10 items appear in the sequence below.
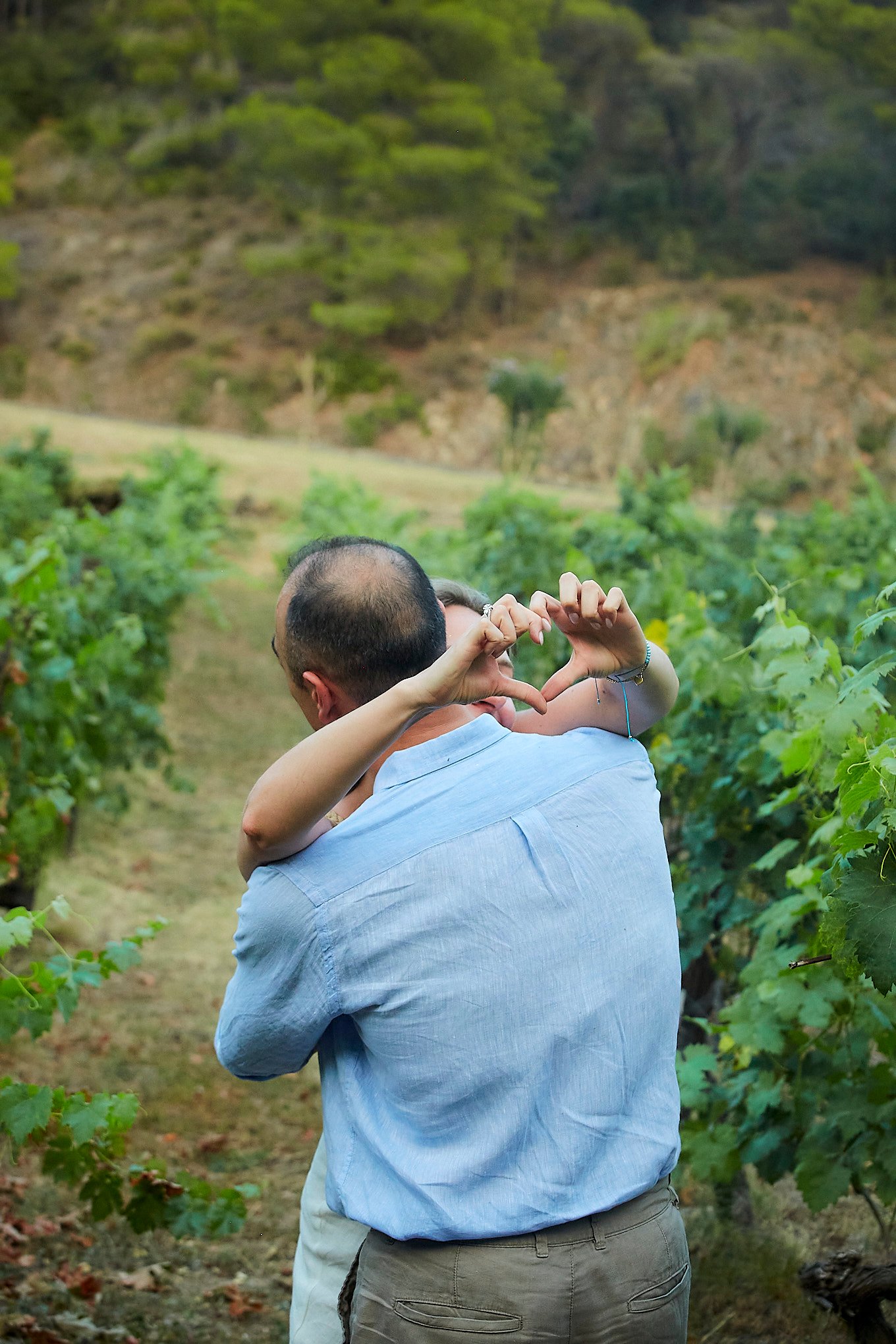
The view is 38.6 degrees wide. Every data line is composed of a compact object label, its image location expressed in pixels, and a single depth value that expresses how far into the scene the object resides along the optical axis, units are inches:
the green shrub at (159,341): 1501.0
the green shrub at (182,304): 1549.0
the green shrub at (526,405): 1163.3
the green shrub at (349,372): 1483.8
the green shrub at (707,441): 1190.9
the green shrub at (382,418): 1389.0
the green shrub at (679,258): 1542.8
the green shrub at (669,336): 1416.1
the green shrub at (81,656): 155.0
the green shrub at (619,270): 1555.1
